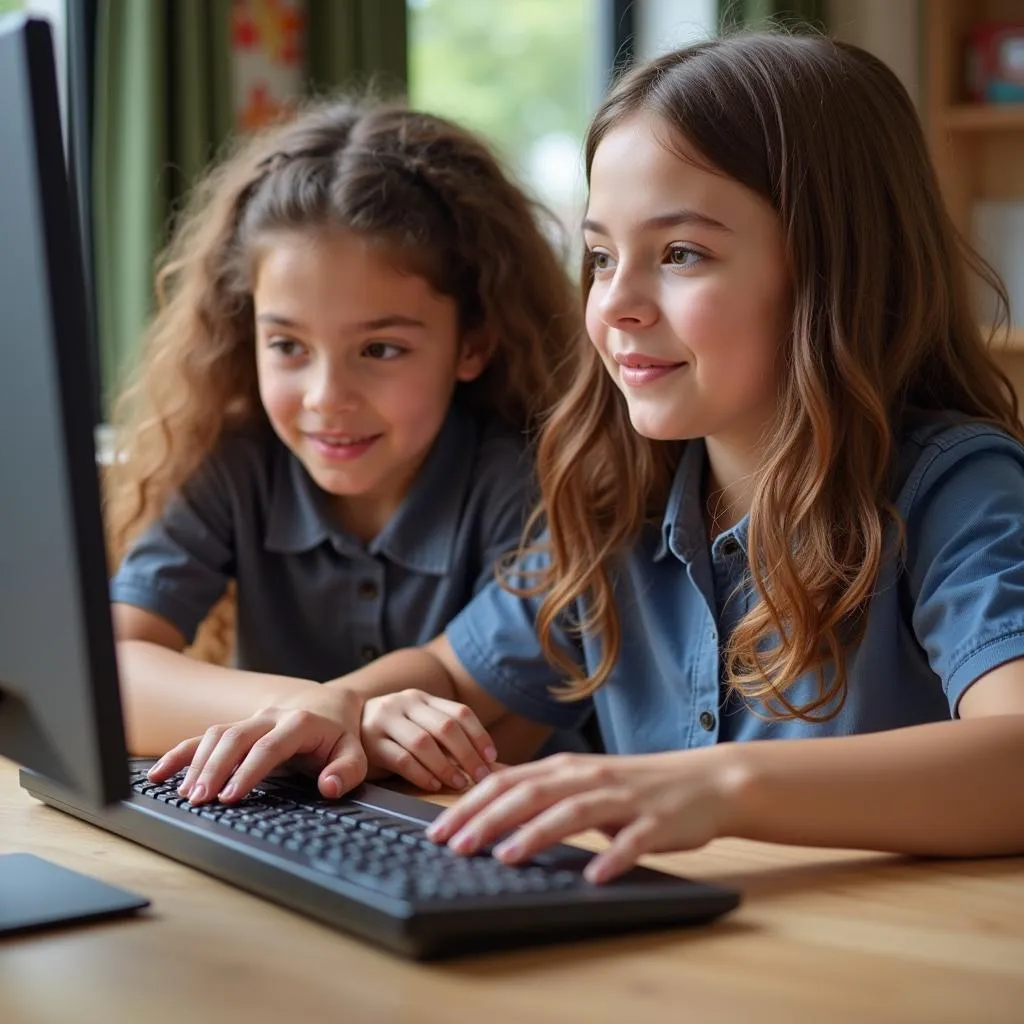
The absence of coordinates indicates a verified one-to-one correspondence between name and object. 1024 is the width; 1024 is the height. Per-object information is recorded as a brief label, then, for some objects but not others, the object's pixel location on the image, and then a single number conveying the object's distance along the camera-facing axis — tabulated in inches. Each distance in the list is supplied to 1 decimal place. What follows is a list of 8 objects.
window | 177.0
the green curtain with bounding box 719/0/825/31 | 103.8
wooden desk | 33.2
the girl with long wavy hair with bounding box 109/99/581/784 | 56.9
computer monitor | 32.7
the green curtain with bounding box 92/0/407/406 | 74.1
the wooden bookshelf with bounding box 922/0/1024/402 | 104.0
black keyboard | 36.1
